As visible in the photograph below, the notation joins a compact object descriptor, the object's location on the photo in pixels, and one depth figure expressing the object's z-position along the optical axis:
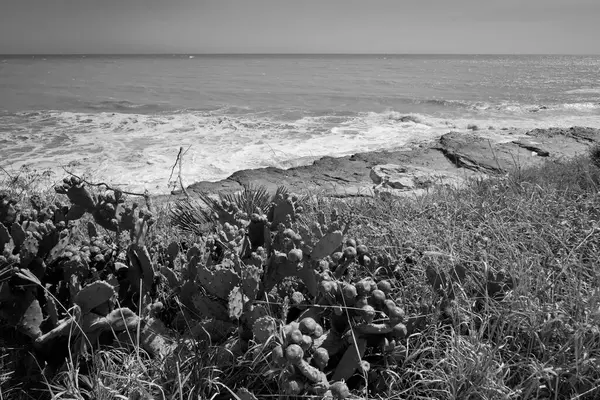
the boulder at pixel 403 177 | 4.95
